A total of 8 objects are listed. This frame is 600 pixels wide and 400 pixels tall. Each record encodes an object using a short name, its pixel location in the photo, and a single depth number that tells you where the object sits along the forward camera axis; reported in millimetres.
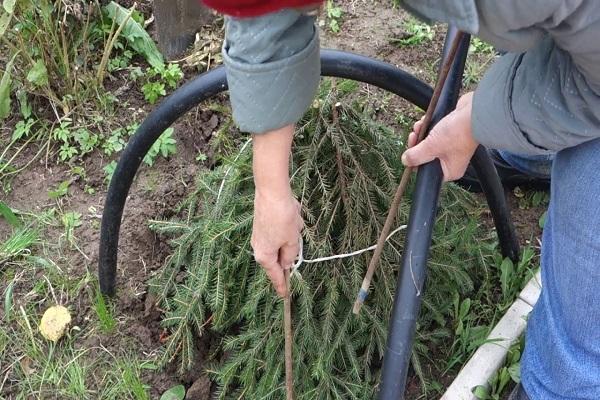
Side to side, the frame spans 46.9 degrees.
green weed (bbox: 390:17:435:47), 2635
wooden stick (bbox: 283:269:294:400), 1278
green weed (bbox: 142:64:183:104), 2383
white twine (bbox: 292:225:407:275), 1524
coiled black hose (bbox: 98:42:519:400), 1250
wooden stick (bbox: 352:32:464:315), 1358
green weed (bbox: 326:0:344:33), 2654
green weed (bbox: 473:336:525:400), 1747
